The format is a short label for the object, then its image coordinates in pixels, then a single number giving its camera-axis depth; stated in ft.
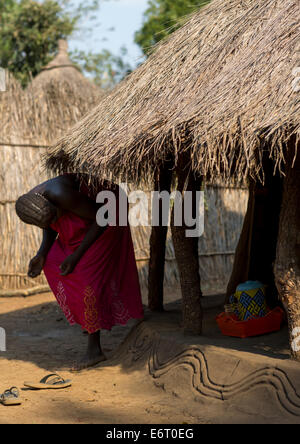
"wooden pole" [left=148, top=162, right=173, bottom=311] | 18.49
